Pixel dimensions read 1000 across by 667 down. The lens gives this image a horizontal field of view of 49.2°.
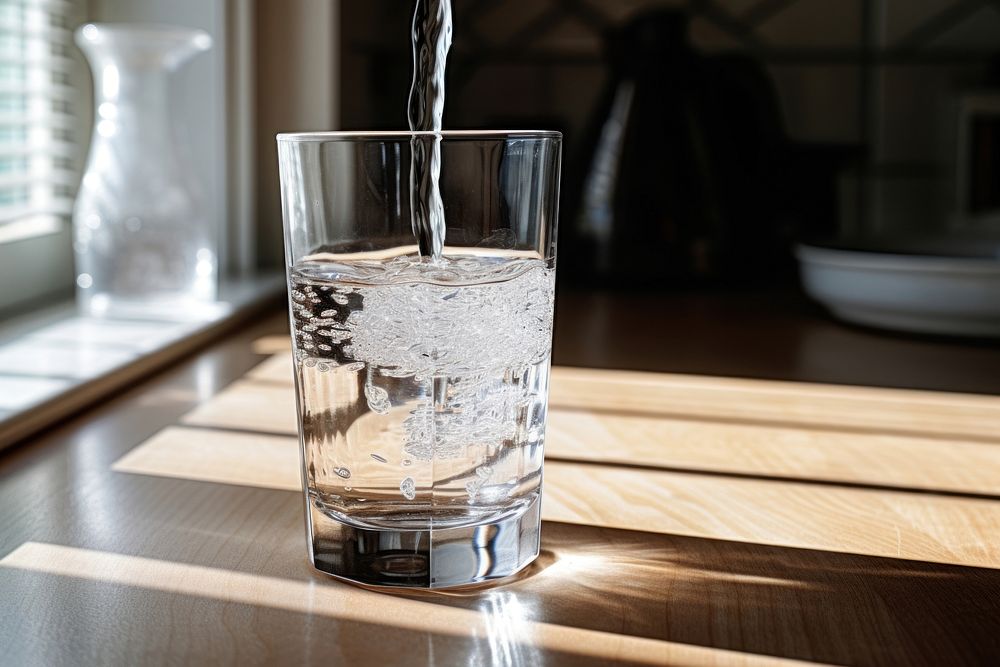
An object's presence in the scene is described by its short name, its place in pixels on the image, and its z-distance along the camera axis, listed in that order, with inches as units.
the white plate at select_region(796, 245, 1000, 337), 35.6
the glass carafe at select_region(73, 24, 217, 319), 35.6
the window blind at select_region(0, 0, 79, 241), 36.9
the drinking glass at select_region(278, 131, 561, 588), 15.0
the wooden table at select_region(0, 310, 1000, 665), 14.0
